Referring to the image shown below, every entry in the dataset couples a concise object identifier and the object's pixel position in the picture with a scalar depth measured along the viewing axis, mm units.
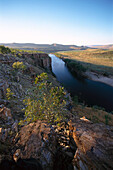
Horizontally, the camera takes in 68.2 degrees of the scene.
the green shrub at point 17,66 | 21295
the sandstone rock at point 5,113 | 7586
